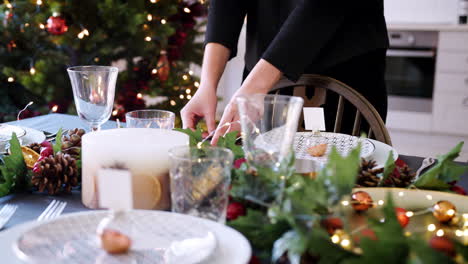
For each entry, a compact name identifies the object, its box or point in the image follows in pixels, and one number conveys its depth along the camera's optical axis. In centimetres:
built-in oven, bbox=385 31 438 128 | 385
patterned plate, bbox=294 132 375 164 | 94
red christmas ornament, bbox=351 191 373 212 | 66
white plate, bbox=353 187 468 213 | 69
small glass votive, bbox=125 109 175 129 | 94
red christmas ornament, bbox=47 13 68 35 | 241
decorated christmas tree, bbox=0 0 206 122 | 261
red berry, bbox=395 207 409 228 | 64
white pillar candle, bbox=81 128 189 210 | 68
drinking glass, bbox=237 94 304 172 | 68
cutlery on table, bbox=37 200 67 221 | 71
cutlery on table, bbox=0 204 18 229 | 68
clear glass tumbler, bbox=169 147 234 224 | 61
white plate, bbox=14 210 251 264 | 51
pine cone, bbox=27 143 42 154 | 97
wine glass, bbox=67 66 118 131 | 93
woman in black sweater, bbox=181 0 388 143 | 121
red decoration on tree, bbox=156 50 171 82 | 292
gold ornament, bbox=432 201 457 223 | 65
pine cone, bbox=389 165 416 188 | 78
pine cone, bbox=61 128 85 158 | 92
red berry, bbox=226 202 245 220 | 62
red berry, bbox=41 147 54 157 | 89
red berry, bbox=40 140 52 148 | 95
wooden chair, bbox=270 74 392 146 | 123
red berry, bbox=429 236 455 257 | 44
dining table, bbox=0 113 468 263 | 73
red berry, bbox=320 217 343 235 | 55
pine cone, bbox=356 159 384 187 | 78
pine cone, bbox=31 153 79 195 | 80
